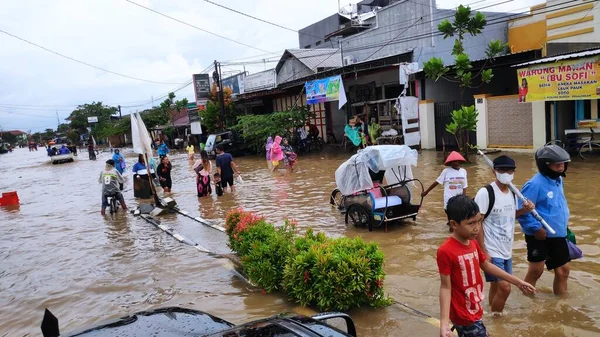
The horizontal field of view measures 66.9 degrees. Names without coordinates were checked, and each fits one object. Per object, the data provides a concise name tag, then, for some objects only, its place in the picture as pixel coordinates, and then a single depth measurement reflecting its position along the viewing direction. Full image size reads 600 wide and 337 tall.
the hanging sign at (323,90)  21.47
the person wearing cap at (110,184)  12.28
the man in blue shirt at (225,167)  13.59
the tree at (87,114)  82.62
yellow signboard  12.92
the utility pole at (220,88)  31.67
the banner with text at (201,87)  36.34
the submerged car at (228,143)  27.38
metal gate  19.47
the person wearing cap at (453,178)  7.14
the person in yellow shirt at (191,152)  28.67
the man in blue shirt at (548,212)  4.27
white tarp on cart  7.85
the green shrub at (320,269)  4.62
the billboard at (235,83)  43.37
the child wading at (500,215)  4.13
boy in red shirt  3.03
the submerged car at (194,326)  2.54
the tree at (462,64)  14.61
